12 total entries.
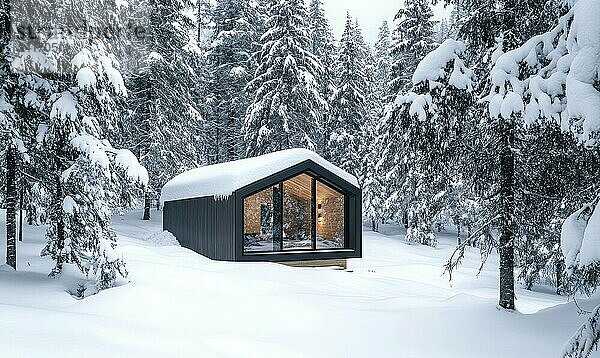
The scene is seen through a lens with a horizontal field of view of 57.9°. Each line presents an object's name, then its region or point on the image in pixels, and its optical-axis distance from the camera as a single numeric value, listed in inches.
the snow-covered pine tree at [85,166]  354.6
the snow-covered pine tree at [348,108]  1216.2
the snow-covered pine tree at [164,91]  959.6
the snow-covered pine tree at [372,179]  1239.5
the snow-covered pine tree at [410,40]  1002.1
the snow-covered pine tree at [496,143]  333.7
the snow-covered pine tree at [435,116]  327.3
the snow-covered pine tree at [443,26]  2771.9
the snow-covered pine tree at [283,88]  1014.4
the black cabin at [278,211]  594.5
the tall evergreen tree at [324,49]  1279.5
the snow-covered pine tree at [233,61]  1170.0
